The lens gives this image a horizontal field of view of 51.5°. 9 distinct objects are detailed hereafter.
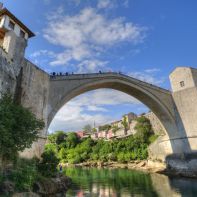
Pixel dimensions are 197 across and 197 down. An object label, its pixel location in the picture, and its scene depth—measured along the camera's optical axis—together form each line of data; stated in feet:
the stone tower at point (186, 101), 79.20
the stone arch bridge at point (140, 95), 53.42
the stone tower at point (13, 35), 47.67
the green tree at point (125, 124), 159.92
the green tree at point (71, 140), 189.57
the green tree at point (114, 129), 171.20
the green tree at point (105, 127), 203.19
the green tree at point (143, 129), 114.62
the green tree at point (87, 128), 277.40
